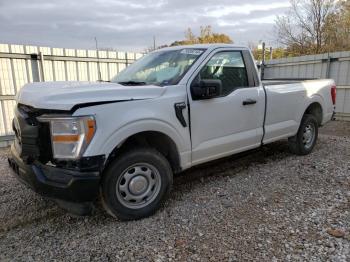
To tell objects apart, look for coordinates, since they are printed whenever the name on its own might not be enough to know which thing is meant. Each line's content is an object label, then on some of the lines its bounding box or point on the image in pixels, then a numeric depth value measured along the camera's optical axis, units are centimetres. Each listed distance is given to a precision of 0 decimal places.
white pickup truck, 280
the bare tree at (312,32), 1634
